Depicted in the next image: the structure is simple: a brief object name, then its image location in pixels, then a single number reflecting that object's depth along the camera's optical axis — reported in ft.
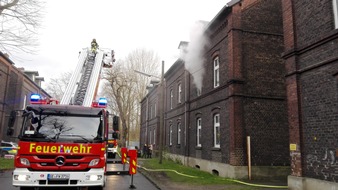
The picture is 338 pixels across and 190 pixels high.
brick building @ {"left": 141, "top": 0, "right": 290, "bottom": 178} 44.34
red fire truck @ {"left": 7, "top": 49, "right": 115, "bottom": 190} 24.45
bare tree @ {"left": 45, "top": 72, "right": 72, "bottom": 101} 155.40
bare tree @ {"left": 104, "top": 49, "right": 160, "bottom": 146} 130.82
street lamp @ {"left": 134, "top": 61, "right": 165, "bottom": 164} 59.39
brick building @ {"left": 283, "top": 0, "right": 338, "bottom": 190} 26.63
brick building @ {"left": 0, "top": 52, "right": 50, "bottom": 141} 89.86
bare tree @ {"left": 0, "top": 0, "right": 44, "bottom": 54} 50.19
